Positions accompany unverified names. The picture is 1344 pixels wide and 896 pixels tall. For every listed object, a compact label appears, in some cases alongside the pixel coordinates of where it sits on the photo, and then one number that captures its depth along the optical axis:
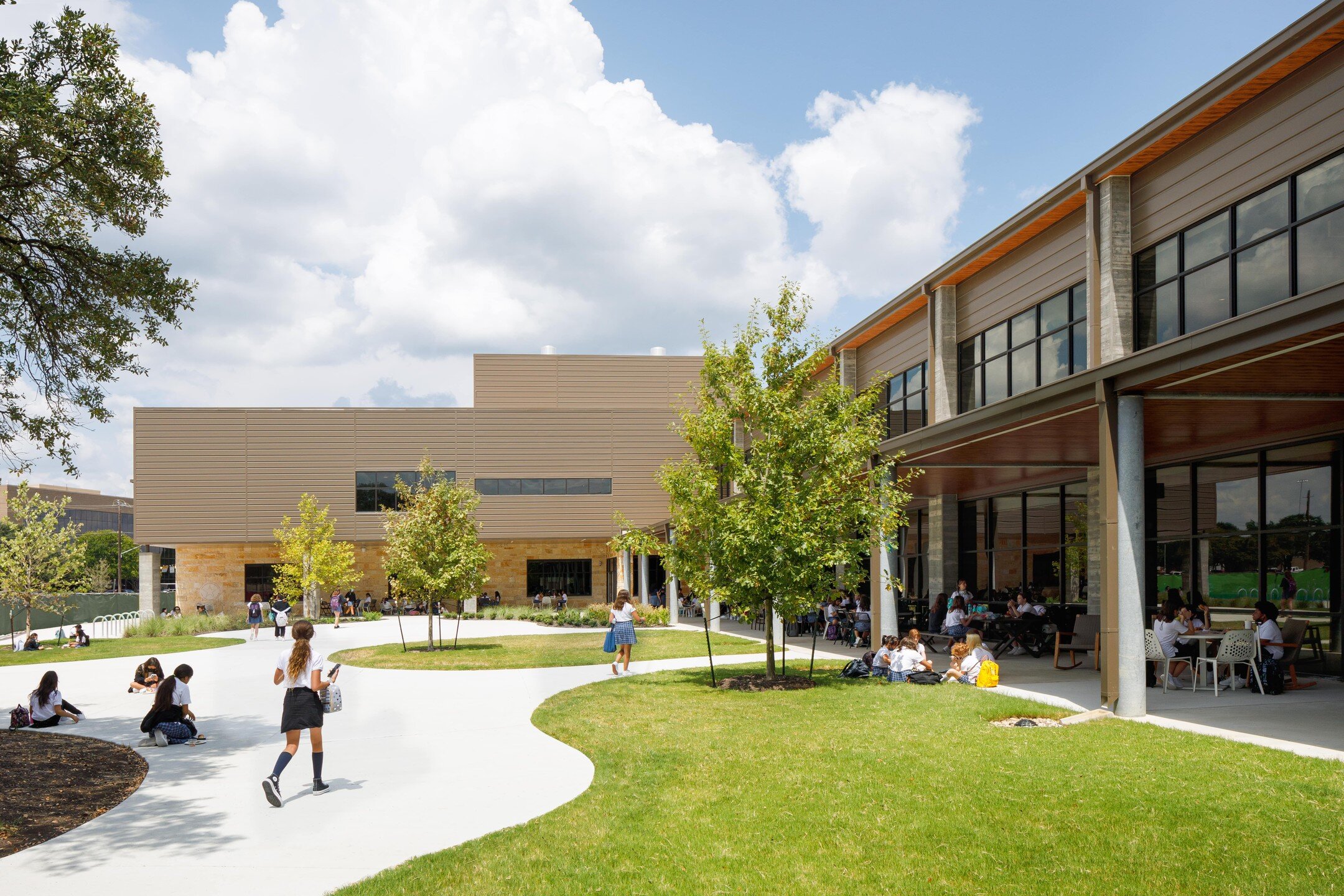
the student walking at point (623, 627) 18.34
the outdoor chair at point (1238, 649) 13.59
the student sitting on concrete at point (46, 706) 13.09
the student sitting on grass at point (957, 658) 15.20
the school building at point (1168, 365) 11.49
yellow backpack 14.55
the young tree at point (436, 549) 23.53
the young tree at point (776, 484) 15.07
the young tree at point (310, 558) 44.12
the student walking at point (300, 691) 8.30
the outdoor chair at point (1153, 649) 13.84
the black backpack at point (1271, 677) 13.41
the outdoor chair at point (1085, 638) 17.20
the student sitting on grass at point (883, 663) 16.28
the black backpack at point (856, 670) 16.58
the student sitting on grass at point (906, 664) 15.67
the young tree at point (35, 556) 32.28
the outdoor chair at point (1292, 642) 14.04
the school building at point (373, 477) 48.09
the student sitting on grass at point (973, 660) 14.94
